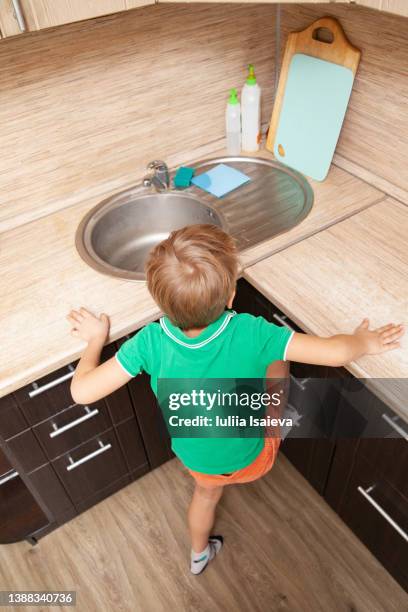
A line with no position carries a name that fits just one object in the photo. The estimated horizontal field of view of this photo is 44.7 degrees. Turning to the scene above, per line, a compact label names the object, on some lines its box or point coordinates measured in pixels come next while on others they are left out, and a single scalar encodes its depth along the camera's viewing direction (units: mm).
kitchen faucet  1551
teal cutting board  1401
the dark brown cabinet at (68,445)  1210
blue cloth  1552
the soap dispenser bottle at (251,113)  1543
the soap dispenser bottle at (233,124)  1566
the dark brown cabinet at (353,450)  1165
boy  875
